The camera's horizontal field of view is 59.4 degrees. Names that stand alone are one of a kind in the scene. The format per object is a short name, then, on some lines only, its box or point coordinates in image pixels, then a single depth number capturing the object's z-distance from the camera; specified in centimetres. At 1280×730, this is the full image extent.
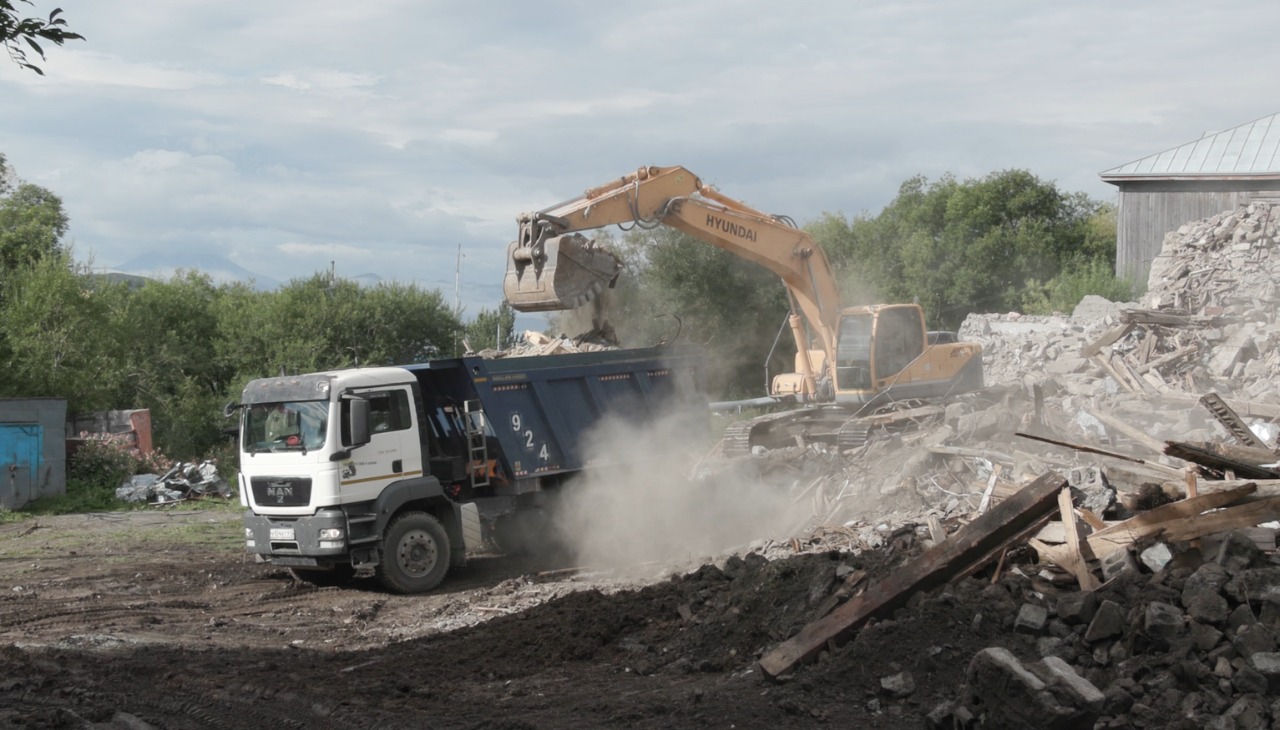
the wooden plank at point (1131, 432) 1308
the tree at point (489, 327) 3697
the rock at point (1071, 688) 589
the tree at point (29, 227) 2784
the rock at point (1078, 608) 712
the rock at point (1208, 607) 670
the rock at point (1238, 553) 733
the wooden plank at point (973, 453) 1277
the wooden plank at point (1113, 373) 1784
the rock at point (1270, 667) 611
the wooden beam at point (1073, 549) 781
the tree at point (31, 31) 583
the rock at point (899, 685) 672
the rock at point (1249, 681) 609
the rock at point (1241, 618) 655
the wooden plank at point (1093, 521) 854
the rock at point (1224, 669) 625
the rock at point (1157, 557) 767
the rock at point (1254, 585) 677
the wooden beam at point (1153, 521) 789
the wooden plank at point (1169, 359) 1869
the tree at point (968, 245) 4531
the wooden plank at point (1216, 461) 863
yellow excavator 1385
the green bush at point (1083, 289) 3375
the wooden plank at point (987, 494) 1086
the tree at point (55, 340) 2331
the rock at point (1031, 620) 718
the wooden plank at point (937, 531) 947
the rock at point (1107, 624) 689
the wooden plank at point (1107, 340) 1942
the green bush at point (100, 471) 2073
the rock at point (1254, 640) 633
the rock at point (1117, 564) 777
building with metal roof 3366
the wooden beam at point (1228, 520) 775
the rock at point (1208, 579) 697
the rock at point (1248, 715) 576
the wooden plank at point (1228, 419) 1123
